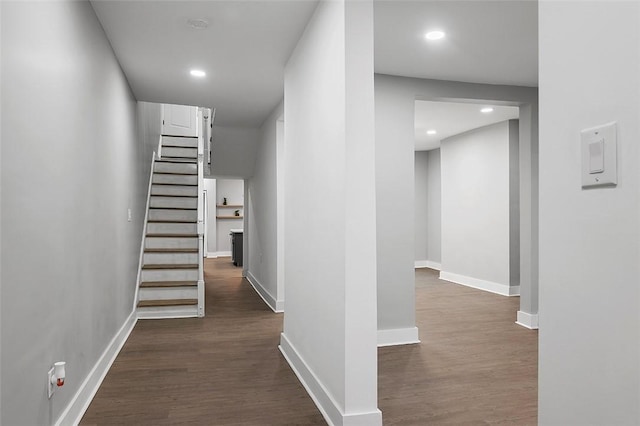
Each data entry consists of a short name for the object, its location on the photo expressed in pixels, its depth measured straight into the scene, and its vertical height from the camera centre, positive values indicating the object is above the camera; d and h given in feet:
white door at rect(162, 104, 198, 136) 28.45 +6.09
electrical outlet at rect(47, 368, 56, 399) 6.66 -2.58
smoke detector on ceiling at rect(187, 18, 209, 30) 9.95 +4.32
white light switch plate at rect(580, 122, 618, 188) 2.77 +0.35
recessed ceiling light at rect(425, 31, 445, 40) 10.46 +4.23
